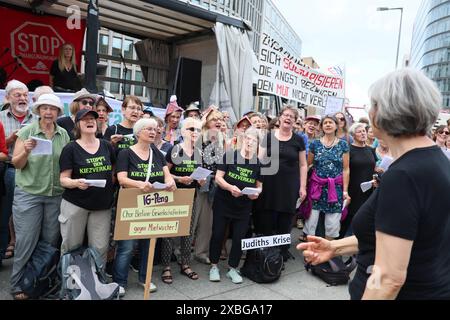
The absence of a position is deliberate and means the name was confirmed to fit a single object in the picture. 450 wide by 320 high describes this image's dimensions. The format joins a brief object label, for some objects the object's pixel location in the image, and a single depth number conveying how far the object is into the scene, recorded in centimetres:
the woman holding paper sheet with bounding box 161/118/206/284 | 385
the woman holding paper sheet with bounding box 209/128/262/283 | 388
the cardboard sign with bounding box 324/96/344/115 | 680
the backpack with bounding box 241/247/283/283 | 387
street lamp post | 1626
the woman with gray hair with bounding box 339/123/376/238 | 468
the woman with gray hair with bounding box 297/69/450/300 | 124
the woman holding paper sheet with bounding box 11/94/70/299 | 314
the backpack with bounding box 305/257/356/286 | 402
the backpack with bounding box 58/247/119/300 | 287
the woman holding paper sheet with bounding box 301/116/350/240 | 450
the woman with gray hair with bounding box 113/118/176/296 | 332
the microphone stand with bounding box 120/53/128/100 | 777
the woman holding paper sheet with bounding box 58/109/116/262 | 308
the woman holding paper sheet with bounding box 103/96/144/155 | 390
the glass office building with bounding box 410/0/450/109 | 5834
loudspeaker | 724
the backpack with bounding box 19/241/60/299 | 312
